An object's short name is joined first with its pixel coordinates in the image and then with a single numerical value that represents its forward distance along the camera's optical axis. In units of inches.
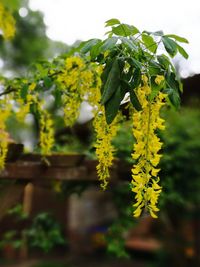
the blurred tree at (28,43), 369.1
